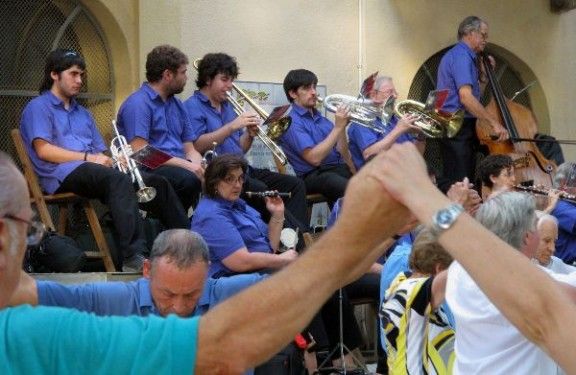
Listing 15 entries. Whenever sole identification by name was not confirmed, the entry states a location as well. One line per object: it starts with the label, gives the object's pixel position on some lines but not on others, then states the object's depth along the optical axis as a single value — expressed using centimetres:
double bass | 986
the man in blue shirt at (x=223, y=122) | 840
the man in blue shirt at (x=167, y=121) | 779
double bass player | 994
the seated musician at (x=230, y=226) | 684
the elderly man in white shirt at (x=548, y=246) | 597
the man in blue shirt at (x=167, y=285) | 423
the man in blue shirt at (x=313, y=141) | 891
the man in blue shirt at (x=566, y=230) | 805
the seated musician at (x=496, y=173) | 849
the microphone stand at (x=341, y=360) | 753
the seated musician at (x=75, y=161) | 707
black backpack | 677
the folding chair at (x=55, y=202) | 728
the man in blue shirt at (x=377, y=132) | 924
